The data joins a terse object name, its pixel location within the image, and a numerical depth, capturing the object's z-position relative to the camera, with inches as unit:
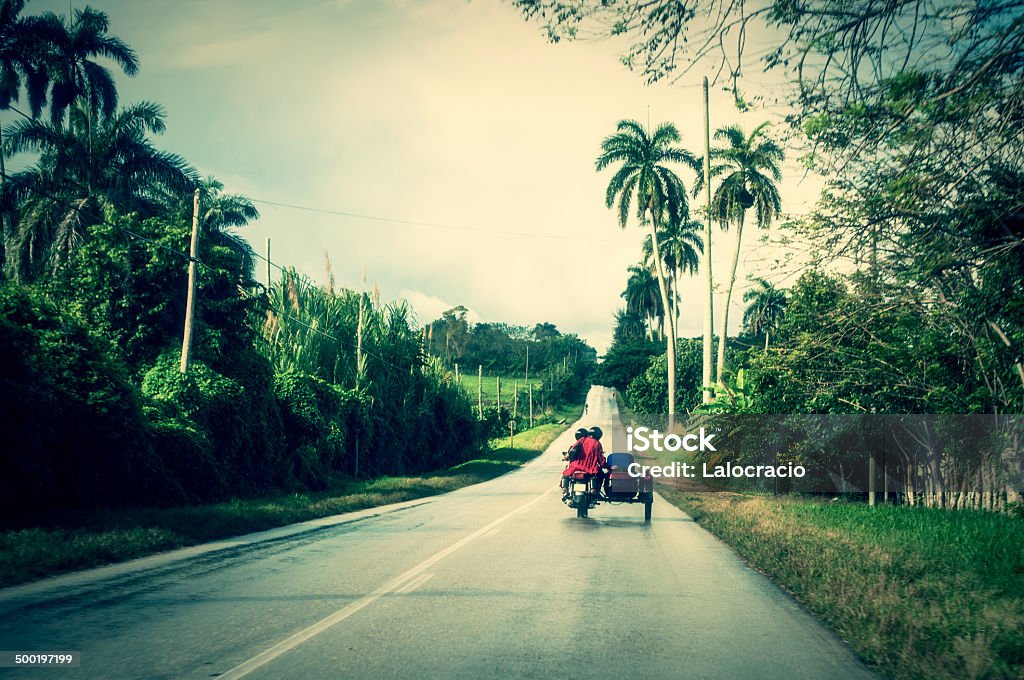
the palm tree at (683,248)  2228.1
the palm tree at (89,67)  1291.8
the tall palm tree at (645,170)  1841.8
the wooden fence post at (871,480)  832.3
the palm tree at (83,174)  1240.8
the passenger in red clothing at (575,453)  679.7
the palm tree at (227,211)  1839.3
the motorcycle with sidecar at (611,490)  674.8
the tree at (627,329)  5554.6
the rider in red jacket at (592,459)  674.8
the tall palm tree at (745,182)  1600.6
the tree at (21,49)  1154.7
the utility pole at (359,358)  1397.6
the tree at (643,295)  4284.0
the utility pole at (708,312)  1453.5
